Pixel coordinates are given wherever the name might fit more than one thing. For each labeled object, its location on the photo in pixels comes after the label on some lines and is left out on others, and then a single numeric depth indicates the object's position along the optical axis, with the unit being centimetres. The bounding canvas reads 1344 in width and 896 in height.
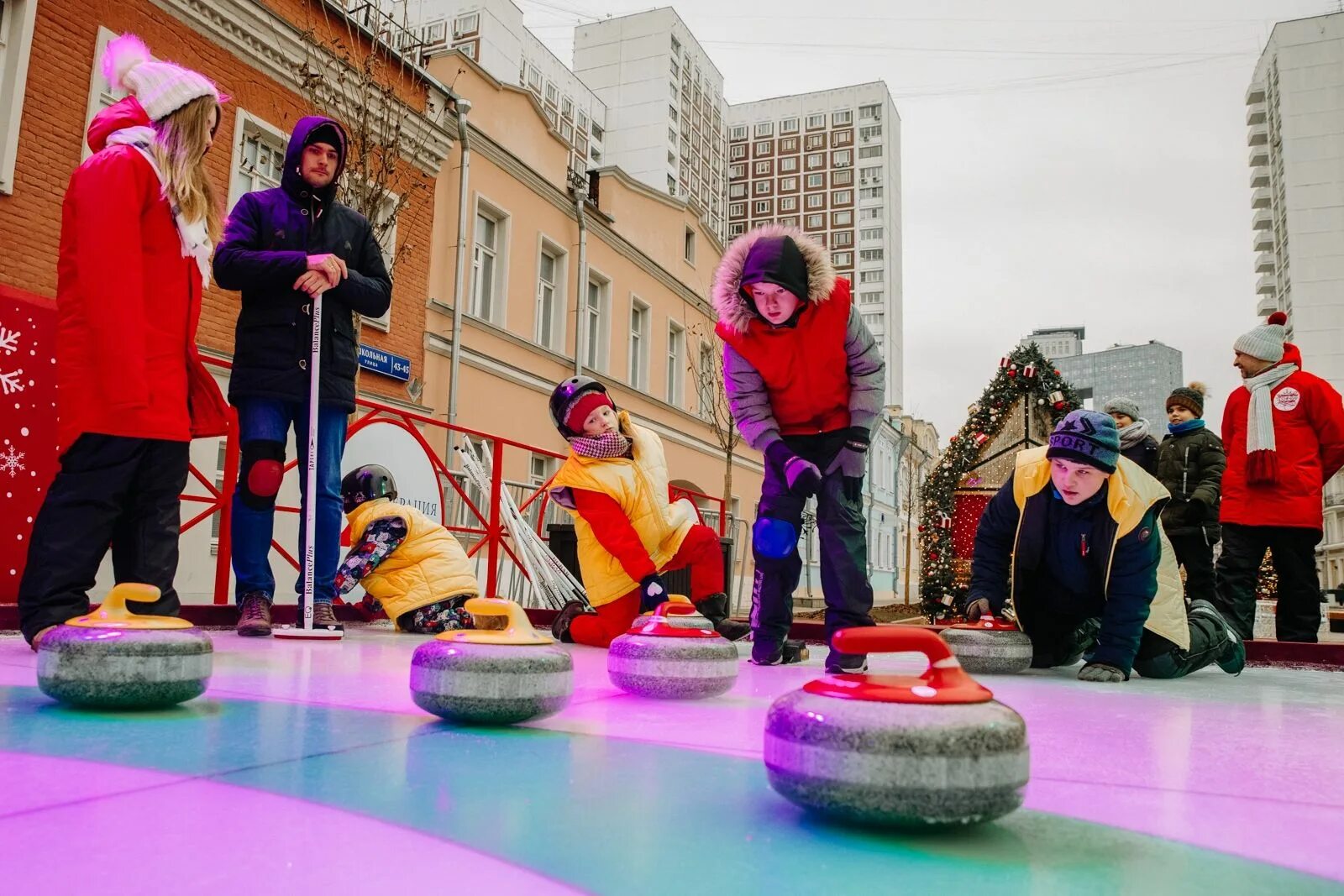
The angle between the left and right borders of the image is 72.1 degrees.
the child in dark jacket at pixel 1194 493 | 559
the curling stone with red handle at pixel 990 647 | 307
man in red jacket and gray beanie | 478
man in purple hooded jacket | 339
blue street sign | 1122
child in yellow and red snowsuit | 382
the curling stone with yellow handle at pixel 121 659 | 155
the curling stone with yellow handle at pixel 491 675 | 154
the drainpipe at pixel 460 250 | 1271
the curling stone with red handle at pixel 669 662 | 205
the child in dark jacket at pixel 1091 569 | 297
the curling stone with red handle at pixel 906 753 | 97
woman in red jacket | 241
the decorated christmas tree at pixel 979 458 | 881
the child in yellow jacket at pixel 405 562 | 422
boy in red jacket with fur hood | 297
